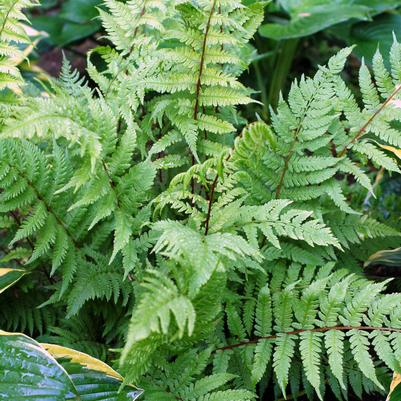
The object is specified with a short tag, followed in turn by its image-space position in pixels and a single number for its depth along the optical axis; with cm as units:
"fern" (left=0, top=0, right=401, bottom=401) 140
